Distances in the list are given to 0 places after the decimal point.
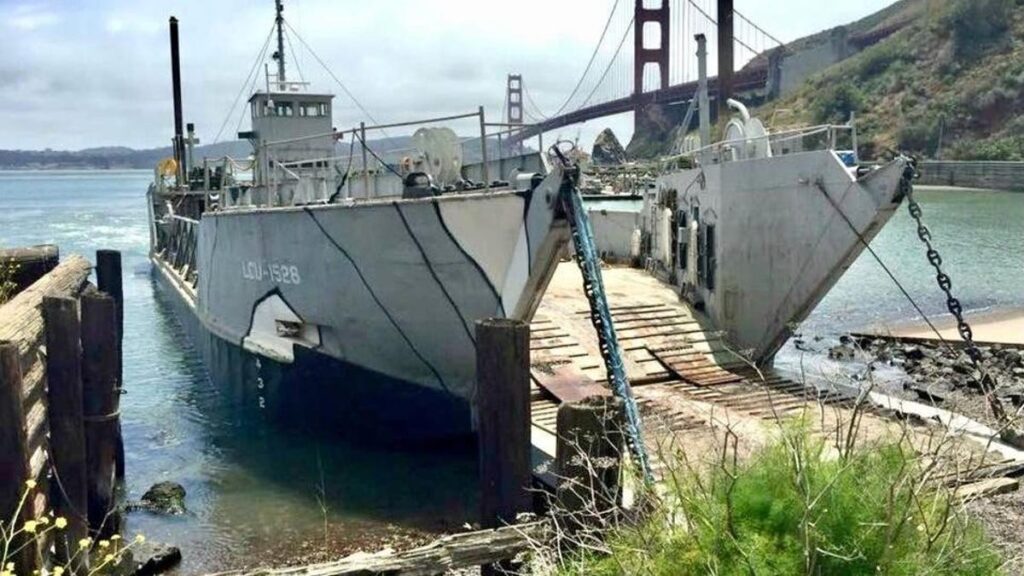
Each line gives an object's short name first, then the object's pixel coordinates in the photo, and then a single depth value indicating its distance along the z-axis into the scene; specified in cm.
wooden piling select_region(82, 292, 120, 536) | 751
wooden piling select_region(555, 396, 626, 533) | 538
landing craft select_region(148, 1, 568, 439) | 941
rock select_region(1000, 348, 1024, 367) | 1476
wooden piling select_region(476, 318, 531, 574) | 603
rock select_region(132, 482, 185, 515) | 954
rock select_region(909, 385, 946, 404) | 1217
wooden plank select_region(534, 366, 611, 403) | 1023
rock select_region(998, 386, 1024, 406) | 1201
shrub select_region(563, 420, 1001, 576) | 346
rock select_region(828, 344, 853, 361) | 1642
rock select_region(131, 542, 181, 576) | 790
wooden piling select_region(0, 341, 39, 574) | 537
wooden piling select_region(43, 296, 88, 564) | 646
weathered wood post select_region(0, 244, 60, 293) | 1066
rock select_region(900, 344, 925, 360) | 1573
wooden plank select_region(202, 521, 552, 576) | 530
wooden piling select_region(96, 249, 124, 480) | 1227
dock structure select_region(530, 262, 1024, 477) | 941
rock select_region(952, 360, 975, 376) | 1374
